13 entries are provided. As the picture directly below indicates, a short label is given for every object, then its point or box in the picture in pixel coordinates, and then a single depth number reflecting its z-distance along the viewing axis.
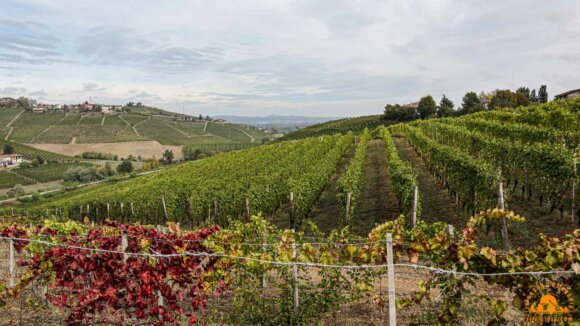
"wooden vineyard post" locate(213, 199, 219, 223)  18.92
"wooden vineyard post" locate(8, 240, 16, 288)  7.31
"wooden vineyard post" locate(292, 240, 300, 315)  5.98
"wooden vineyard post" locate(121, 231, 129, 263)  6.06
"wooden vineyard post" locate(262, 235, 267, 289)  6.59
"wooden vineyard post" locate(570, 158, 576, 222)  10.40
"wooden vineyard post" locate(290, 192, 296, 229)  15.42
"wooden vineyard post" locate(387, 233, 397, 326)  4.40
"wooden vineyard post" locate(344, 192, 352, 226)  13.45
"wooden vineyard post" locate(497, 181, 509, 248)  9.50
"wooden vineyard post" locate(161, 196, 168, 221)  21.94
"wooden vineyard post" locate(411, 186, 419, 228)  11.55
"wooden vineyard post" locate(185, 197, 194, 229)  20.62
